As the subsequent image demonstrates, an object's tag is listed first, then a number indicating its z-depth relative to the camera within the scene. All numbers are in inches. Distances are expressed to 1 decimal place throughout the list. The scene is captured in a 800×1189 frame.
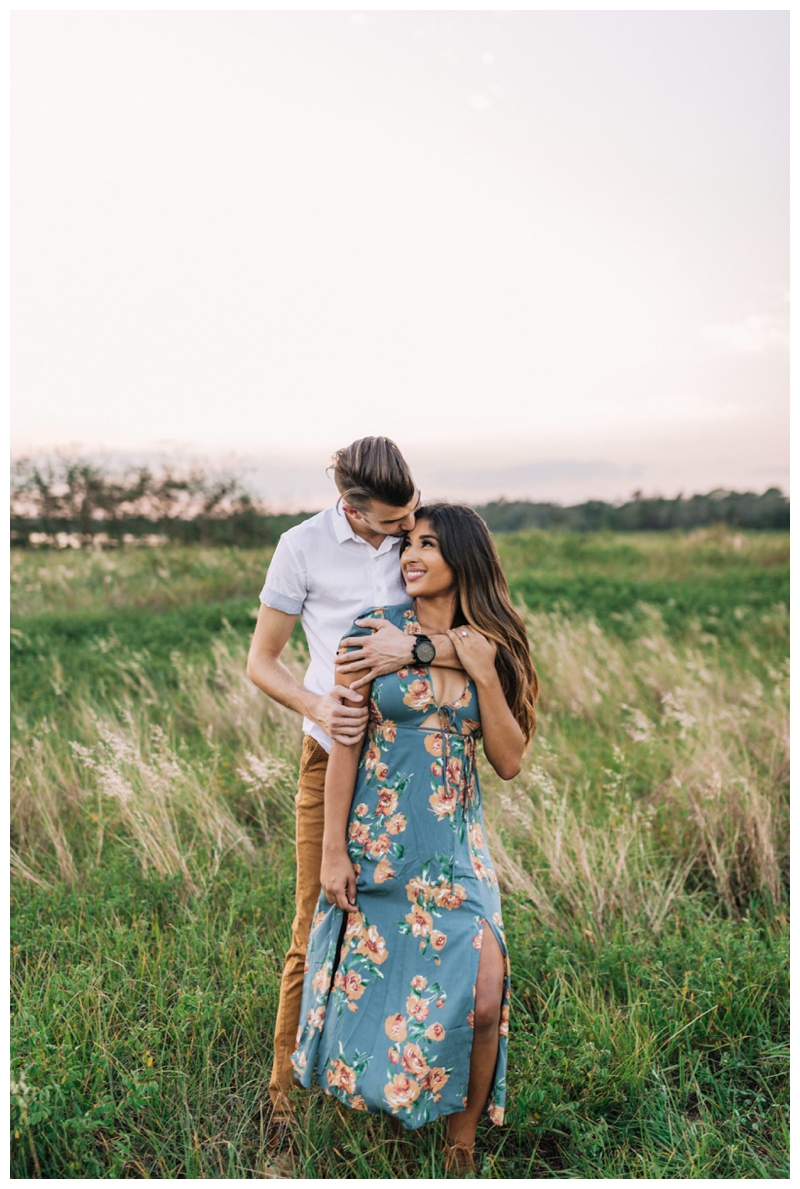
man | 97.0
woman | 85.3
